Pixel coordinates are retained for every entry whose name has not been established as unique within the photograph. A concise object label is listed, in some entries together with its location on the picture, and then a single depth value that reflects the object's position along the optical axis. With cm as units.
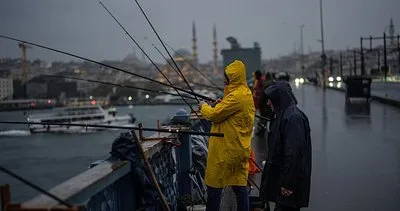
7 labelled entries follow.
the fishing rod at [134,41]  601
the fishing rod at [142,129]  425
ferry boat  9081
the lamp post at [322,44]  5491
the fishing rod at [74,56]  479
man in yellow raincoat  441
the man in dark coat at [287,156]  408
